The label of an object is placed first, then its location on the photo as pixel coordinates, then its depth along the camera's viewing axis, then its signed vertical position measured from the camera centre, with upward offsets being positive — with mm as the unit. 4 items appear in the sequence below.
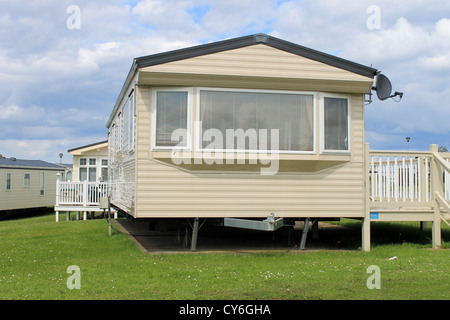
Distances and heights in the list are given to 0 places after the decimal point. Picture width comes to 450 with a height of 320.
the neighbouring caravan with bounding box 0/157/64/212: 24781 -161
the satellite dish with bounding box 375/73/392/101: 9531 +1883
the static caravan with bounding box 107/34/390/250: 8867 +896
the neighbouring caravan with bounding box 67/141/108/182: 23141 +793
